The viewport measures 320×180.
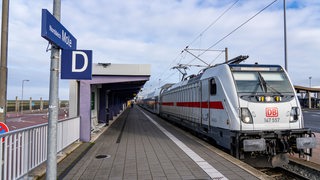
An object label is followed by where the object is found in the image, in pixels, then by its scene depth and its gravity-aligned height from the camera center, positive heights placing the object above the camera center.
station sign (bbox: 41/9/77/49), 4.08 +0.99
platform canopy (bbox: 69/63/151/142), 12.77 +0.88
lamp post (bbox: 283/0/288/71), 15.26 +3.60
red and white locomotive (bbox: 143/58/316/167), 8.80 -0.34
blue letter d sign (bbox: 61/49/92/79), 5.06 +0.61
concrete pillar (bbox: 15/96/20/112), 47.91 -0.43
